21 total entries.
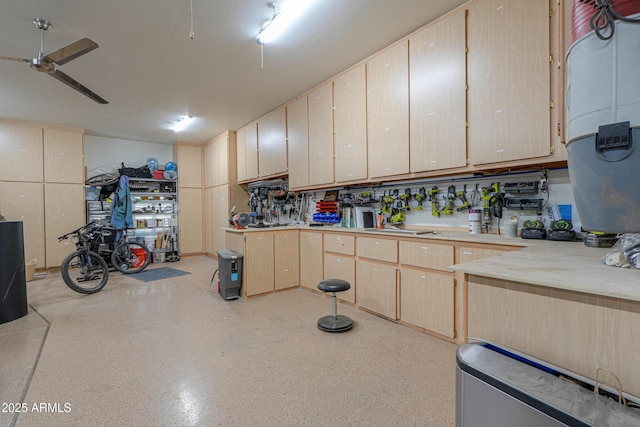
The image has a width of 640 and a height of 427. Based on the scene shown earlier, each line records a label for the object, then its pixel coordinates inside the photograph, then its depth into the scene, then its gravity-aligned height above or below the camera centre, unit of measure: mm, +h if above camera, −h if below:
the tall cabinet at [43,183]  5574 +630
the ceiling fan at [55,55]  2697 +1536
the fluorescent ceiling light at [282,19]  2580 +1848
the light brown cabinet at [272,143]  5164 +1281
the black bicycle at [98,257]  4555 -812
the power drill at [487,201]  2867 +71
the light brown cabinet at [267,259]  4035 -709
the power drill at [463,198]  3102 +113
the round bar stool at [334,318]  2896 -1183
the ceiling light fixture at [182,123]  5770 +1880
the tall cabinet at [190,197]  7484 +397
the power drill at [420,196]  3476 +157
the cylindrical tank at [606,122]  893 +278
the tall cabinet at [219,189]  6695 +567
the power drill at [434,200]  3350 +104
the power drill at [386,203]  3850 +87
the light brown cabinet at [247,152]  5969 +1301
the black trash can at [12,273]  3230 -673
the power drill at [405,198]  3627 +141
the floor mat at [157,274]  5340 -1208
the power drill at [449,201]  3194 +80
